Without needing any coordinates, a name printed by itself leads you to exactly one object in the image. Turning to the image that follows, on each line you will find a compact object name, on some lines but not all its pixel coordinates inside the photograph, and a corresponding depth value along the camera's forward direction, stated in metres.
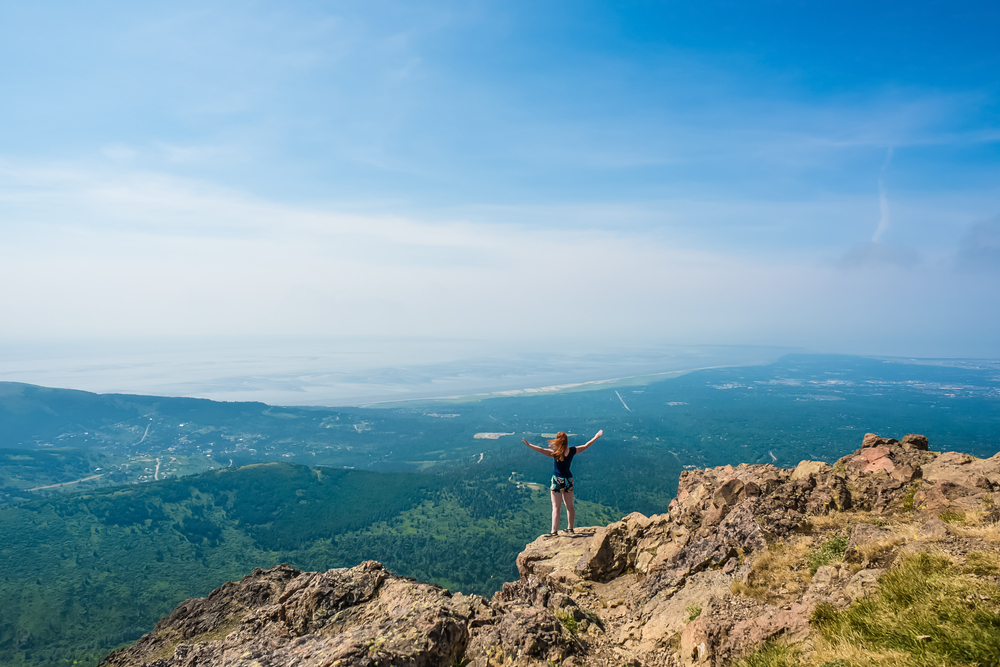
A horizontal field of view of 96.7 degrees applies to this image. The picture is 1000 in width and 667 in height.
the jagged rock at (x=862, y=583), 6.55
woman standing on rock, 14.63
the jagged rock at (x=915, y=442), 14.33
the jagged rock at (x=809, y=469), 13.83
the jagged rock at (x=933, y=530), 7.56
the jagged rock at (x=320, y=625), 7.37
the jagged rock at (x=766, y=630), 6.32
